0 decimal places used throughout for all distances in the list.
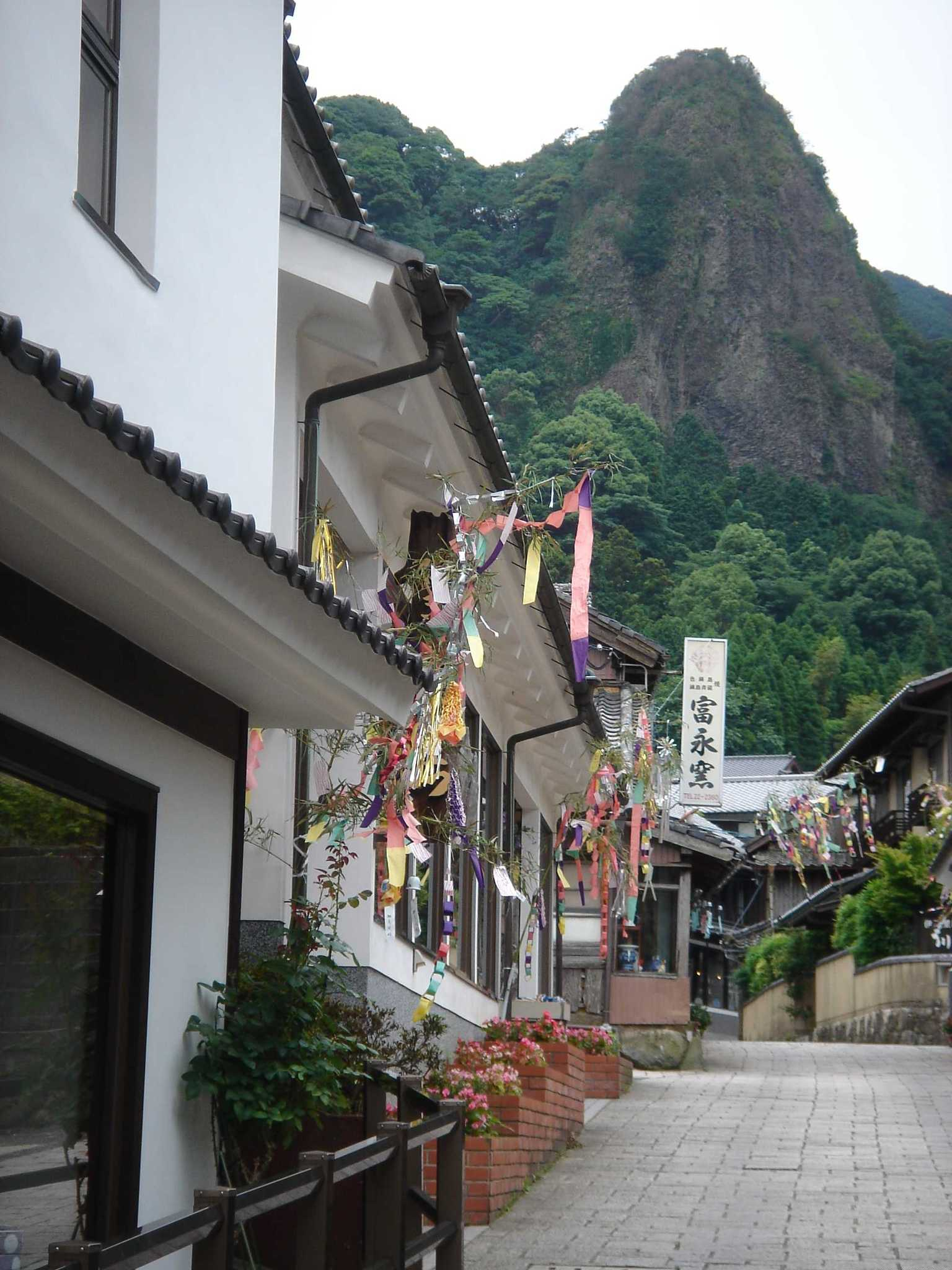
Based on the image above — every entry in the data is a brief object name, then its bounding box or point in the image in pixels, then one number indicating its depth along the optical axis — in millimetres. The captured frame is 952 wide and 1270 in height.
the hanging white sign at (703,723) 31094
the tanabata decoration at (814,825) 39812
